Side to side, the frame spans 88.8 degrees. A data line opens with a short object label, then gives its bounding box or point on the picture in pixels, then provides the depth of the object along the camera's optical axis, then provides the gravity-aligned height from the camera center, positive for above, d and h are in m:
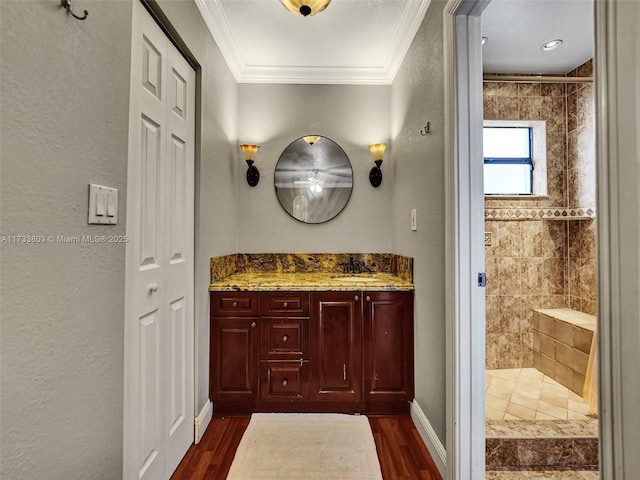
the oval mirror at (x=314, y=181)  2.86 +0.55
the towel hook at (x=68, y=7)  0.89 +0.65
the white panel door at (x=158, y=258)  1.30 -0.07
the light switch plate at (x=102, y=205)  1.01 +0.12
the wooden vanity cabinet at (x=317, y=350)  2.20 -0.72
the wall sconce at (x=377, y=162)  2.72 +0.70
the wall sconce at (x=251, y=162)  2.73 +0.69
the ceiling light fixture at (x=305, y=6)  1.49 +1.10
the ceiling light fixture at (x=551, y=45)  2.47 +1.54
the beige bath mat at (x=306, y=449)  1.68 -1.17
